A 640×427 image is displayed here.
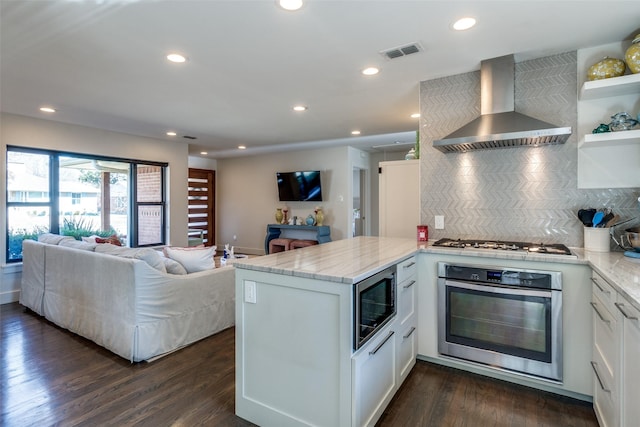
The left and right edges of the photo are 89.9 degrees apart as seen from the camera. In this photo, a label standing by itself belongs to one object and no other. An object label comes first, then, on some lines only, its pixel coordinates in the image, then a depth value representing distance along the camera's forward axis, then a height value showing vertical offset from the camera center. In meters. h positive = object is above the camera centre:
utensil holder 2.31 -0.20
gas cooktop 2.30 -0.27
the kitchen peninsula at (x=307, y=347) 1.61 -0.75
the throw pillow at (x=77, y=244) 3.35 -0.36
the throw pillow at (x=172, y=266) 3.03 -0.52
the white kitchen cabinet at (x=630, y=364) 1.30 -0.65
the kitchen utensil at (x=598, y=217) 2.32 -0.04
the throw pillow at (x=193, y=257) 3.23 -0.46
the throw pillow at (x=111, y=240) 4.07 -0.37
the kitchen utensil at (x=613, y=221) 2.37 -0.07
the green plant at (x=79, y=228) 4.77 -0.24
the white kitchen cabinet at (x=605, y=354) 1.56 -0.77
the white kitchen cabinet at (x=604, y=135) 2.27 +0.54
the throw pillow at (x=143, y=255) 2.83 -0.39
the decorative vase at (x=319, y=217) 7.28 -0.12
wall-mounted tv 7.34 +0.60
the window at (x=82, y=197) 4.43 +0.23
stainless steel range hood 2.42 +0.70
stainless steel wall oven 2.15 -0.76
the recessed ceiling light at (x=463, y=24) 2.08 +1.25
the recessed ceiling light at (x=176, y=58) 2.57 +1.26
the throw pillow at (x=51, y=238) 3.93 -0.33
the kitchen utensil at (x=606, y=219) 2.32 -0.06
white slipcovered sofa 2.67 -0.83
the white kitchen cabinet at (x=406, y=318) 2.20 -0.78
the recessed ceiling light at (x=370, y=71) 2.87 +1.28
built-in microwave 1.61 -0.53
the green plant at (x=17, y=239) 4.36 -0.37
